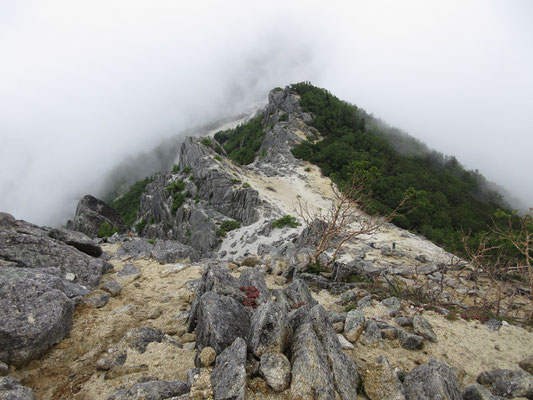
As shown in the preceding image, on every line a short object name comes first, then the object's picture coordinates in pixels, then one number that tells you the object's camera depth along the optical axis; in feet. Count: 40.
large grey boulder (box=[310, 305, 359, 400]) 12.03
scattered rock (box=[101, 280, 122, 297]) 24.37
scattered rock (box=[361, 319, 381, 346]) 18.84
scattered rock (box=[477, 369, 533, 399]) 14.12
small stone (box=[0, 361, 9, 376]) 12.33
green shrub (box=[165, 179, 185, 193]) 113.60
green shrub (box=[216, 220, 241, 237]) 90.27
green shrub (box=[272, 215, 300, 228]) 84.02
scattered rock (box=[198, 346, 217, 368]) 12.59
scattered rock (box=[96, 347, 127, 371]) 13.83
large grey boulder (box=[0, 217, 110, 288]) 22.89
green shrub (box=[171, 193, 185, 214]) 108.58
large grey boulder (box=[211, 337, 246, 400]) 9.93
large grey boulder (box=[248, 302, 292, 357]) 12.82
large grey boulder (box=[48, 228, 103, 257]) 30.94
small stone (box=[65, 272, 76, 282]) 23.85
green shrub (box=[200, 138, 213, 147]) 120.78
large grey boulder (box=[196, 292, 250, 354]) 13.67
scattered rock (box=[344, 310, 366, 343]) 18.99
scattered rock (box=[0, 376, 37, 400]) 10.13
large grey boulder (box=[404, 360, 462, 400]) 12.07
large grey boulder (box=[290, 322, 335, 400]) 10.72
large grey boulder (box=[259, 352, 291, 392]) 11.14
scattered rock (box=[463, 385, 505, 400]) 12.61
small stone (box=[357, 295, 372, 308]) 26.48
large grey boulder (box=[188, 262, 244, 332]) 18.55
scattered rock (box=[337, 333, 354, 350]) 17.45
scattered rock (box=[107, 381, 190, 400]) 10.15
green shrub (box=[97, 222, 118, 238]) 102.99
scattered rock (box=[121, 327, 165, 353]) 15.42
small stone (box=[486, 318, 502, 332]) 24.17
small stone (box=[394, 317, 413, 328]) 22.98
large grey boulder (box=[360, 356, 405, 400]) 12.71
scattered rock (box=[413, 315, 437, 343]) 21.07
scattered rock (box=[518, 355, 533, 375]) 17.99
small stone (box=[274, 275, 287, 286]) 33.58
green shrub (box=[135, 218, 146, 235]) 128.36
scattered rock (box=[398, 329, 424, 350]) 19.52
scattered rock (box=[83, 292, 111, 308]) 21.29
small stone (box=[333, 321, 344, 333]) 20.03
